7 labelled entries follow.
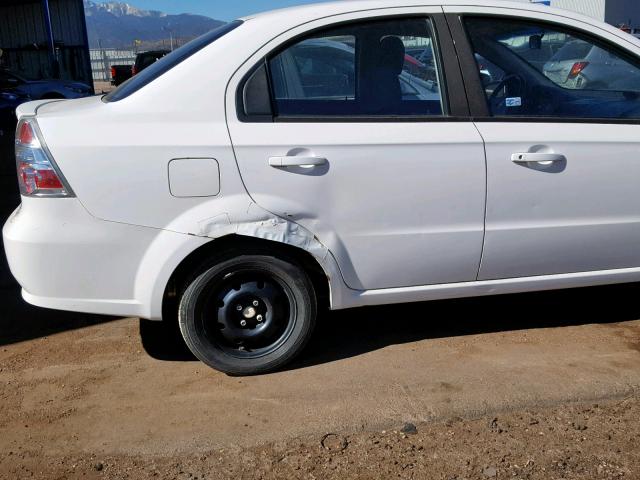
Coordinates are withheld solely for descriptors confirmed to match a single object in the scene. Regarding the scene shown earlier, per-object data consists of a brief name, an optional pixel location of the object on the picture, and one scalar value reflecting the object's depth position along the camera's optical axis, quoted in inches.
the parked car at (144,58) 969.6
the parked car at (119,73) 1148.6
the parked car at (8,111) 627.8
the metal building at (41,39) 1061.3
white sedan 132.4
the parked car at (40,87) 677.3
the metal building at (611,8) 1349.8
